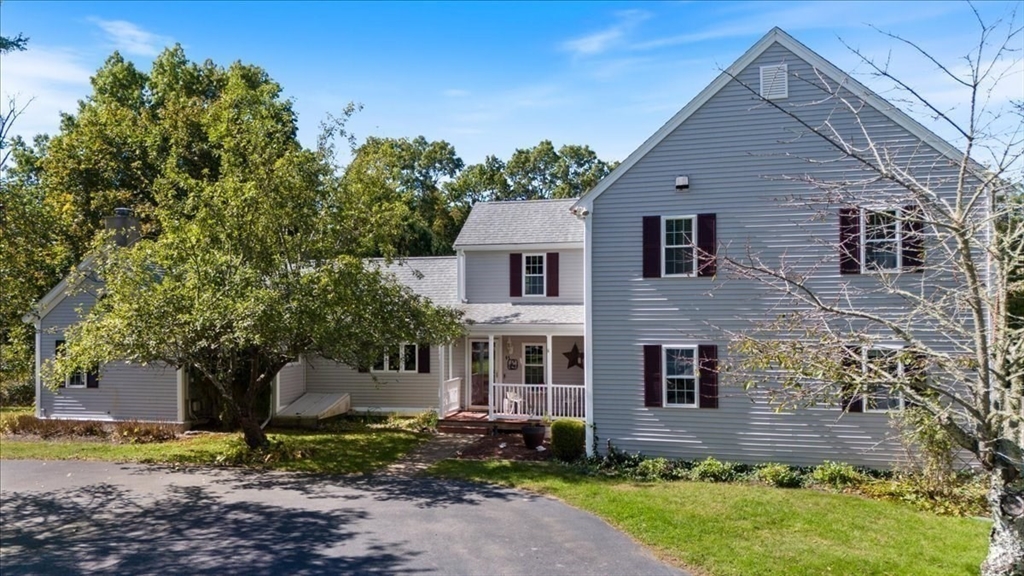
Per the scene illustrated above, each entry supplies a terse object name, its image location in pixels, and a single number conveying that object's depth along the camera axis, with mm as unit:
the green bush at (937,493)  10586
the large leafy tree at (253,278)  12906
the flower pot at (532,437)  15430
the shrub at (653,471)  12914
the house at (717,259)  12812
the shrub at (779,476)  12320
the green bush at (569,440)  14203
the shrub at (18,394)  25359
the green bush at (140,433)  17797
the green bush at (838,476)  12164
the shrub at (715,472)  12742
